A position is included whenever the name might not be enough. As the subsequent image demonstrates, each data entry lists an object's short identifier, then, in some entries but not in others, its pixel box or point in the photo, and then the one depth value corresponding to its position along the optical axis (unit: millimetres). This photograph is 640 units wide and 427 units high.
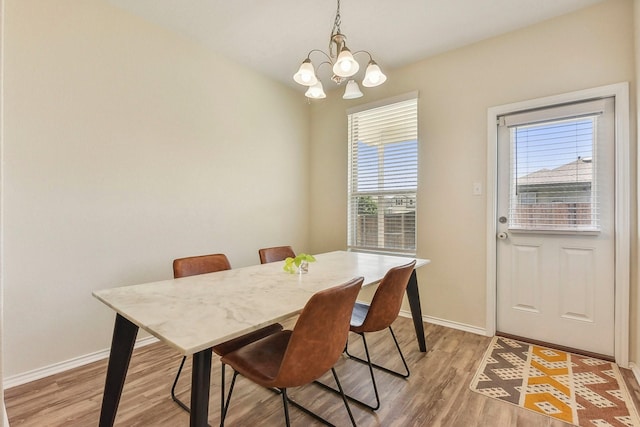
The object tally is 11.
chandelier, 1755
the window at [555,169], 2389
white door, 2336
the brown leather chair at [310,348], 1251
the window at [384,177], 3271
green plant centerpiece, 2008
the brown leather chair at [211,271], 1754
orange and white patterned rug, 1749
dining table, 1100
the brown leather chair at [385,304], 1770
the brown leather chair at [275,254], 2543
